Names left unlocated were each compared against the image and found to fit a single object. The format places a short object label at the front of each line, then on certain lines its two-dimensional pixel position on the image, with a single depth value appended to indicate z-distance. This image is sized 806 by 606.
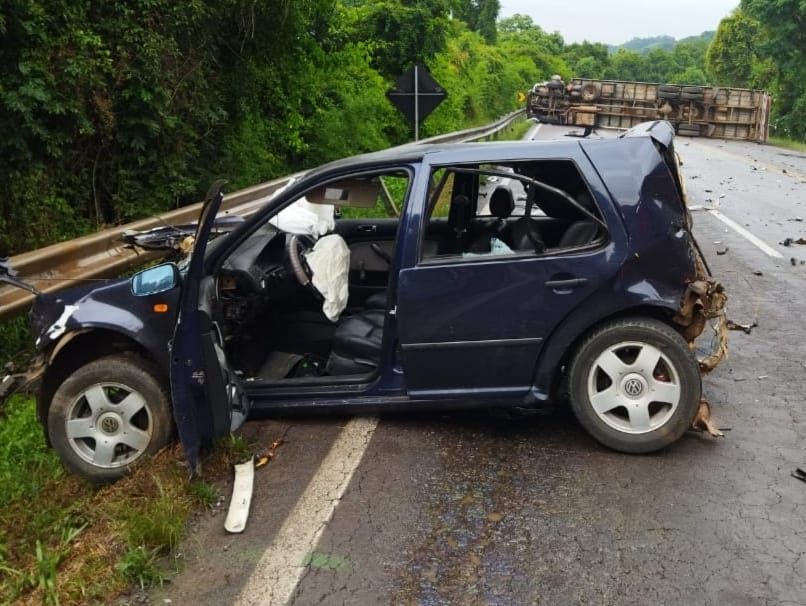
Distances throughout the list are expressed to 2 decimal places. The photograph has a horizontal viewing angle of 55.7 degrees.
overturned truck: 31.00
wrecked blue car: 3.90
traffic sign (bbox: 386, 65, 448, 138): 12.96
